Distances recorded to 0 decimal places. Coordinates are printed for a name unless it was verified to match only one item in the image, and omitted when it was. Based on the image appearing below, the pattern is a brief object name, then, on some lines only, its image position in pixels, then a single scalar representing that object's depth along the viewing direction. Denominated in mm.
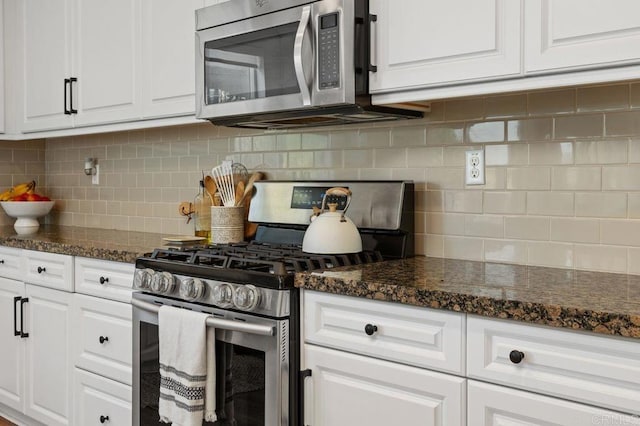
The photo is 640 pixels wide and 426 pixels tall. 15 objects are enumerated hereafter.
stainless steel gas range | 1883
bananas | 3645
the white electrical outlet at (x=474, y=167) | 2176
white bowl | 3504
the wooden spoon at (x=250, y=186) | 2775
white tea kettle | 2133
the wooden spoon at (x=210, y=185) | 2900
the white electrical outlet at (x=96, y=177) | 3729
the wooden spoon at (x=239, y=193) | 2752
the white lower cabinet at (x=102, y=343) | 2545
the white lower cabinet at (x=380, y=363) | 1585
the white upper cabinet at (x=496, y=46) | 1582
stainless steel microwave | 2027
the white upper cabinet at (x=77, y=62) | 2932
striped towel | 2029
